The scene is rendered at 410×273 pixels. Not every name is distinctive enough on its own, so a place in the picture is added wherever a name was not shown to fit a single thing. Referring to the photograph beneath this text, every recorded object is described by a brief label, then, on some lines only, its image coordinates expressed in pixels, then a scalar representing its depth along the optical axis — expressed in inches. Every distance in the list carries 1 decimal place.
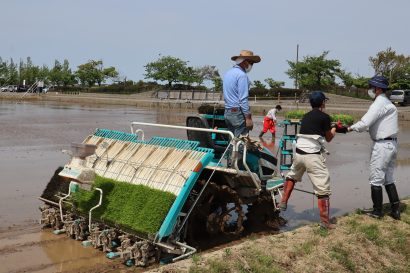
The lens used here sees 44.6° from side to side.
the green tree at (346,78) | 2405.3
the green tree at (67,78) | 3348.9
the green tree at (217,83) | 2519.2
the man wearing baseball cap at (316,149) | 242.7
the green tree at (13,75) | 3733.3
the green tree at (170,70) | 2706.4
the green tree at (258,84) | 2472.9
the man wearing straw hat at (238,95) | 255.6
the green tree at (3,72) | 3740.2
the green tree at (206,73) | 2787.9
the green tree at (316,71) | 2332.7
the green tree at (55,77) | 3361.2
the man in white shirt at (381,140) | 261.7
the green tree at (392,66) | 2185.0
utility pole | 2443.2
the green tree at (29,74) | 3585.1
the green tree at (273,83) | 2519.7
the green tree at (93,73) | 3211.1
